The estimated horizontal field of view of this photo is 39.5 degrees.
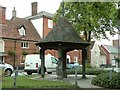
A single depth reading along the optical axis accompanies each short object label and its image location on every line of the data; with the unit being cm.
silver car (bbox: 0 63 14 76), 1485
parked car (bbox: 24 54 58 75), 1622
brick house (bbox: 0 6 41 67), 2539
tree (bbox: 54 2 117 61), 2057
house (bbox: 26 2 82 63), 3015
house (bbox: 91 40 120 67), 4154
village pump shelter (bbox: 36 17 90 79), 1025
